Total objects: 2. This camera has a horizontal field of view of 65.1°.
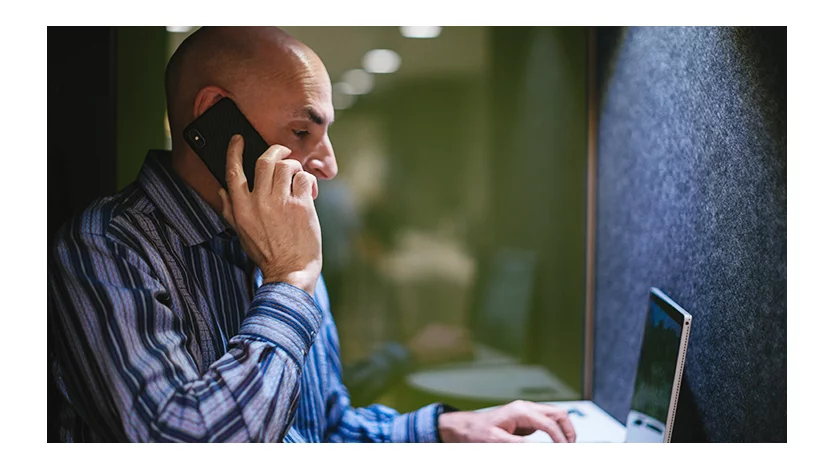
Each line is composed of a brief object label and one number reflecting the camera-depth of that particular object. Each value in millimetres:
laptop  973
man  815
